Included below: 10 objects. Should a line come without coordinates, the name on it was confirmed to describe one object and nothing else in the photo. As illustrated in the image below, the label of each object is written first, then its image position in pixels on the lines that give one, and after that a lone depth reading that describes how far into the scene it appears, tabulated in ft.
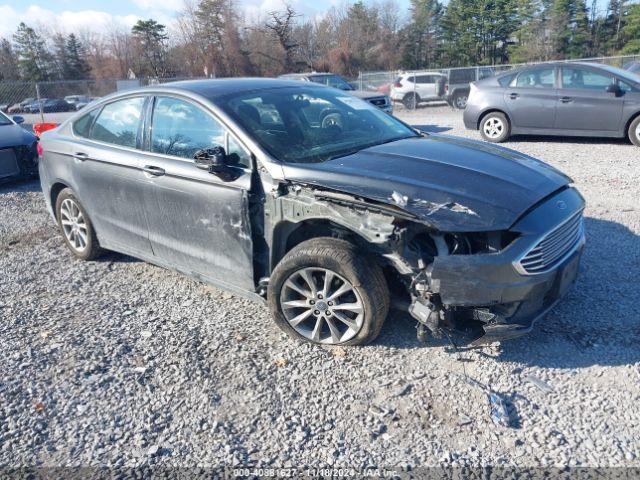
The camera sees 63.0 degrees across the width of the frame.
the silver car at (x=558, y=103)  31.19
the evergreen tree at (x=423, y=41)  211.61
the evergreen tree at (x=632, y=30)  162.81
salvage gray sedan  9.95
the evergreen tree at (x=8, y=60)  193.36
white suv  75.61
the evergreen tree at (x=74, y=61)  202.59
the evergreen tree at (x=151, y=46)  180.86
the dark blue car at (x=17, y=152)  28.73
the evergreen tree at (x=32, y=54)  196.34
